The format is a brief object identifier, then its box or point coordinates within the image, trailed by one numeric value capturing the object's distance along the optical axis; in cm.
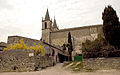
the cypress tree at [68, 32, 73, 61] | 2972
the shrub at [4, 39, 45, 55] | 1921
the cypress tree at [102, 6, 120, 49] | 1555
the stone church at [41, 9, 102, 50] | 4338
